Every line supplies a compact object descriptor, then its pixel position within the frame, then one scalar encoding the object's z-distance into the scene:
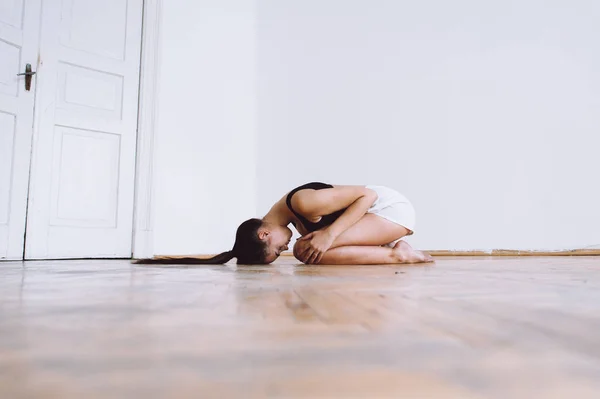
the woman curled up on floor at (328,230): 1.83
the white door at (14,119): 2.55
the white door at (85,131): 2.72
